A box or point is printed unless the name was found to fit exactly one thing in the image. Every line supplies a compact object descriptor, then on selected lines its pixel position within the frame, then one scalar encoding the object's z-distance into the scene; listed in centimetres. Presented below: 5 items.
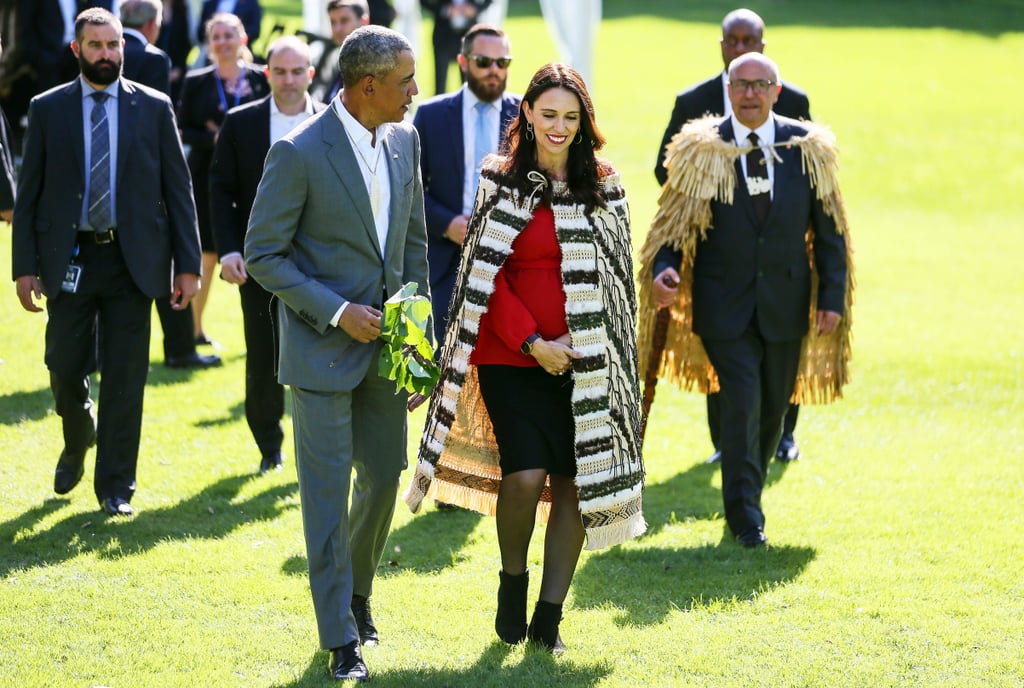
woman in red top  1175
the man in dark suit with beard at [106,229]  1486
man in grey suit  1088
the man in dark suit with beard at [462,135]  1664
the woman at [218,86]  2123
